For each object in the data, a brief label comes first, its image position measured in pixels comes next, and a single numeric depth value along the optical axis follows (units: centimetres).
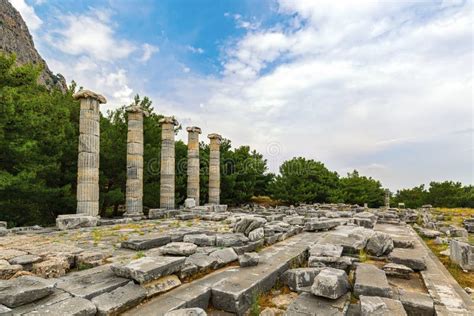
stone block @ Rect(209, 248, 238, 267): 460
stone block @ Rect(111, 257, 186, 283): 341
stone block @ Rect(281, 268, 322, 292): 384
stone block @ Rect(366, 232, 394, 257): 538
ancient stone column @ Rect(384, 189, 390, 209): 2903
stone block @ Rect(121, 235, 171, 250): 562
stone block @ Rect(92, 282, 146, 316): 284
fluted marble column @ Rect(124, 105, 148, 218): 1477
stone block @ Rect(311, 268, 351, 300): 321
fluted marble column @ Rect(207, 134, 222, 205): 2031
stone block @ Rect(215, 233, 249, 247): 564
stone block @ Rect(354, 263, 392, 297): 328
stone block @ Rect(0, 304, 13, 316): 250
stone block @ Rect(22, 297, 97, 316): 261
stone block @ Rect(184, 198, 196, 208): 1768
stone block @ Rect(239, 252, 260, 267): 448
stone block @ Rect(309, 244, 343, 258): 479
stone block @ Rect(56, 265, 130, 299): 318
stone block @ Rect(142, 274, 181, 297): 337
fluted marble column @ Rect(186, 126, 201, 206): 1897
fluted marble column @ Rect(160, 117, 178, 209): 1675
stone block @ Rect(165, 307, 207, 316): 260
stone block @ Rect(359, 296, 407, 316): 271
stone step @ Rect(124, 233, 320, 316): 312
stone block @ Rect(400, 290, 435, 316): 306
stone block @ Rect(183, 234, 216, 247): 575
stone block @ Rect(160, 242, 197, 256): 462
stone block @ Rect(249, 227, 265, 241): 601
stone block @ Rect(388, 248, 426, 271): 454
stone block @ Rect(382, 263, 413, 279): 425
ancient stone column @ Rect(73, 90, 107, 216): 1216
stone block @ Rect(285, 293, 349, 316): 297
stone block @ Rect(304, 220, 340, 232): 854
